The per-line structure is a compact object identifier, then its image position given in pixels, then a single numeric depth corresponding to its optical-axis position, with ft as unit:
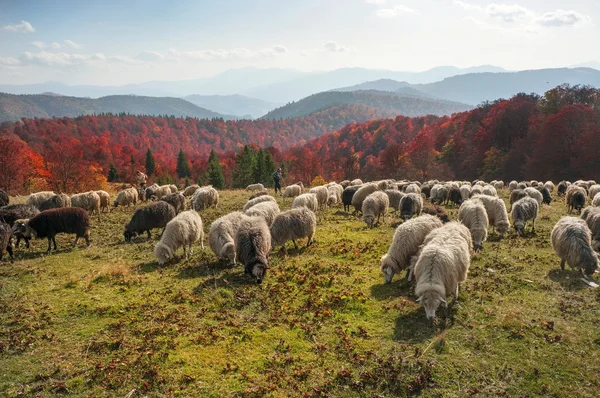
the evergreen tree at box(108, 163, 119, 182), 284.24
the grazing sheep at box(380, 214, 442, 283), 37.52
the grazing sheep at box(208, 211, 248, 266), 42.75
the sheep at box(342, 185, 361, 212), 80.64
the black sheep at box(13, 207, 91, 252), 50.55
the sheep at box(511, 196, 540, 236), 54.85
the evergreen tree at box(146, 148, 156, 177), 318.65
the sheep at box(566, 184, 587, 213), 72.49
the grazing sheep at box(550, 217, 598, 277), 36.83
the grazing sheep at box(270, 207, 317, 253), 47.80
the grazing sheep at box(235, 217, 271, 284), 37.99
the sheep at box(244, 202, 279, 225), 52.89
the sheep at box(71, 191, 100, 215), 78.59
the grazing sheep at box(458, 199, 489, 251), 46.26
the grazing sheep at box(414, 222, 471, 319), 28.60
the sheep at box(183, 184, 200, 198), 112.24
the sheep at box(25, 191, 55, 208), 78.74
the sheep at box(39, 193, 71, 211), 72.90
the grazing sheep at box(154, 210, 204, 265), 44.78
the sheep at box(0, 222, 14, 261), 45.86
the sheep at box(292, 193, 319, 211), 68.49
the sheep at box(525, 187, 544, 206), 76.35
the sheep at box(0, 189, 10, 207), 76.02
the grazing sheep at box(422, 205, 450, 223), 56.74
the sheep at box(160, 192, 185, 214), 72.54
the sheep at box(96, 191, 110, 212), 84.48
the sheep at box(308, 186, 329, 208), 82.50
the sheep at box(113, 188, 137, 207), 92.07
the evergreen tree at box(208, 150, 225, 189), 239.50
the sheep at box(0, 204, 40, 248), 58.19
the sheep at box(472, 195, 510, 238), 53.83
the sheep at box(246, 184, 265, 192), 123.03
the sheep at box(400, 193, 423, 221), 64.69
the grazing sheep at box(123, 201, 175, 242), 57.31
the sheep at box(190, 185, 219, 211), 81.20
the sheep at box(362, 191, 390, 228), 62.95
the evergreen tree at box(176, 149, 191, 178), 349.61
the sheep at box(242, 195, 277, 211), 63.67
